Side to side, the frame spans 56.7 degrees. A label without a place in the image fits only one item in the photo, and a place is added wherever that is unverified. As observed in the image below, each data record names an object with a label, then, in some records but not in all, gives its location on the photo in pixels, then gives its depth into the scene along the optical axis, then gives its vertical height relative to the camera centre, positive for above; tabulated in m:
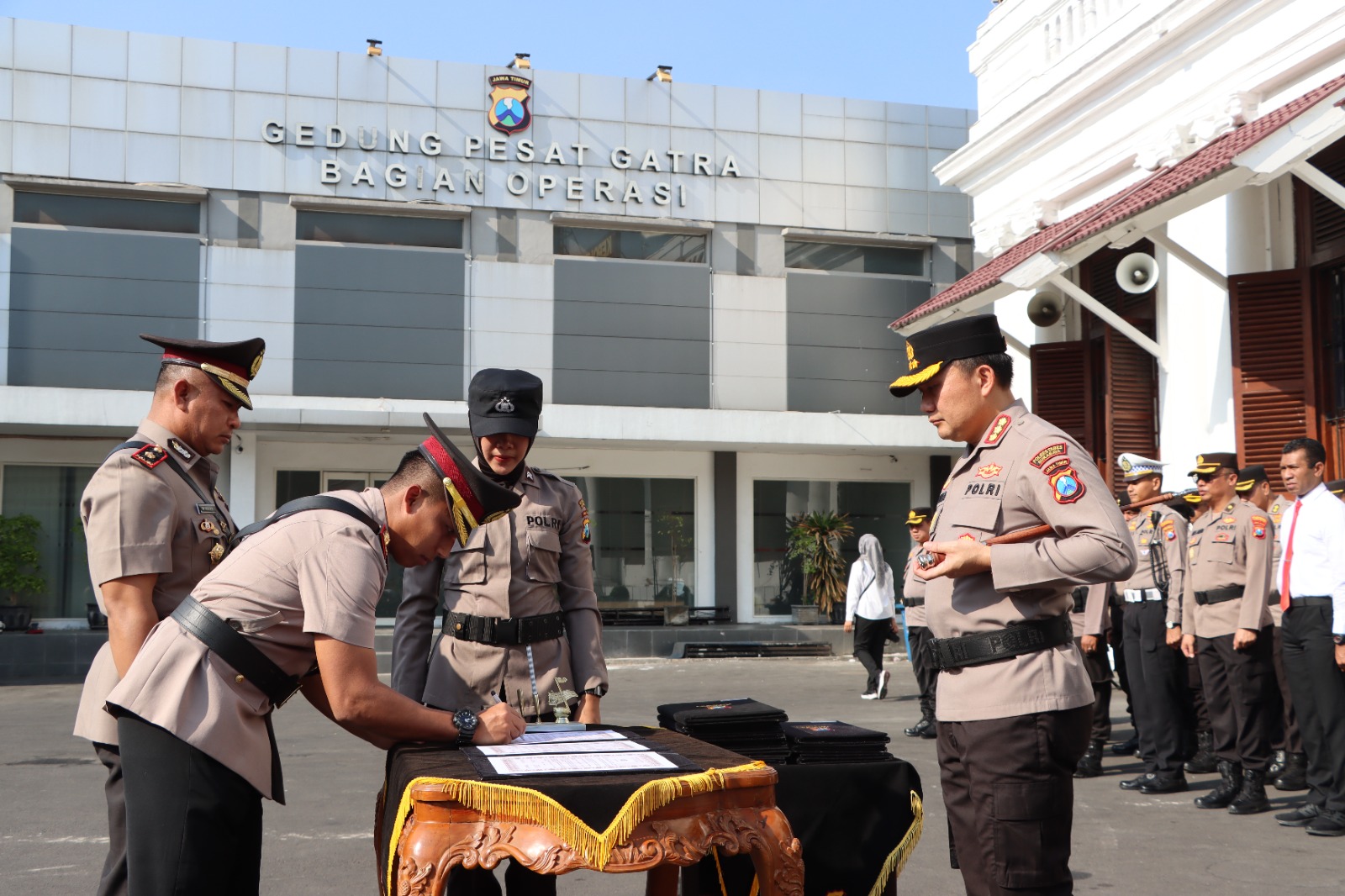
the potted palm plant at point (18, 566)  17.81 -0.57
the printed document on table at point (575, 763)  2.74 -0.53
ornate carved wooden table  2.56 -0.64
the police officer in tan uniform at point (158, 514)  3.14 +0.03
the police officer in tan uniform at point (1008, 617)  3.18 -0.24
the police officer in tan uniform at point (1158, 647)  7.61 -0.76
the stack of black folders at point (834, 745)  3.73 -0.65
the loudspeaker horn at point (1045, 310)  15.48 +2.72
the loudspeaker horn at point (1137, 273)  13.27 +2.76
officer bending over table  2.71 -0.31
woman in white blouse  12.34 -0.79
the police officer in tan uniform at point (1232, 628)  6.94 -0.57
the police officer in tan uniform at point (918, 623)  9.01 -0.79
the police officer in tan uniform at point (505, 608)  3.96 -0.26
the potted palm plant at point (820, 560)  21.09 -0.53
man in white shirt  6.48 -0.49
